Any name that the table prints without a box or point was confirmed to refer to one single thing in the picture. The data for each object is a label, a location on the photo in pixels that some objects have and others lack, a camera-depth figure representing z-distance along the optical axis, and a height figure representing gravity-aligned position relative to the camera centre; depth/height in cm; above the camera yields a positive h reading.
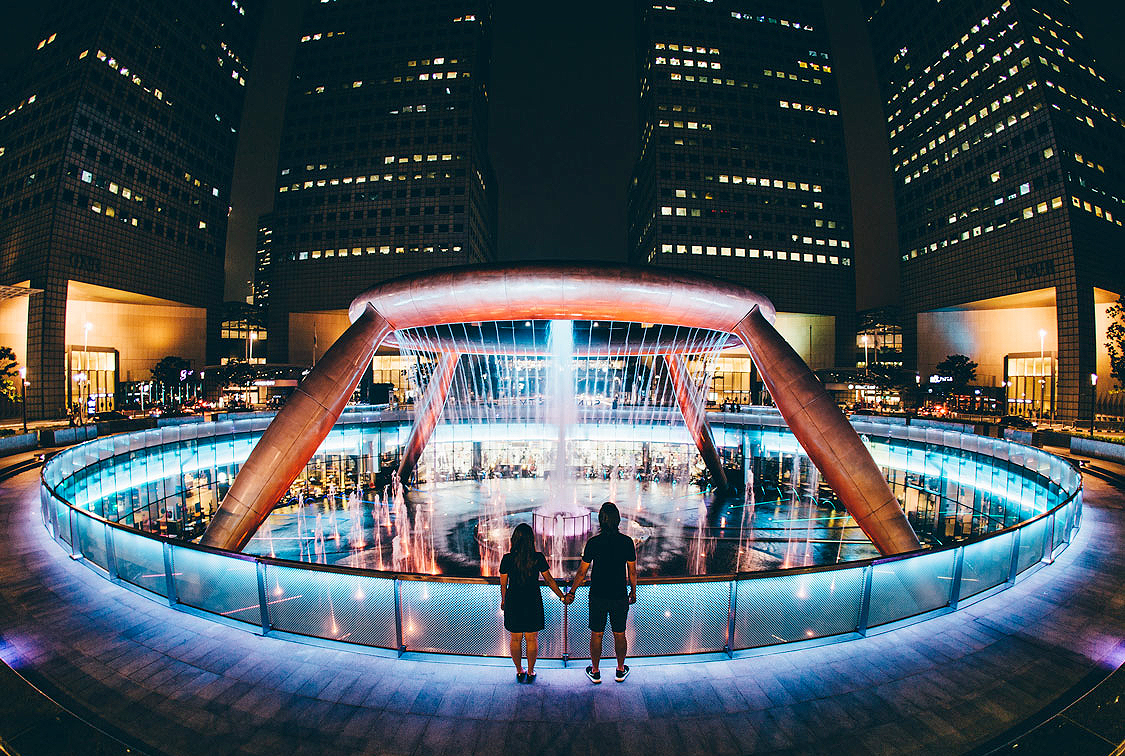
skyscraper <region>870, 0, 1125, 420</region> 4916 +1936
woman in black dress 468 -204
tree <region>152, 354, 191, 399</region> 5975 +54
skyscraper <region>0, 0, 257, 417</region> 4740 +2043
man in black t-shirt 480 -203
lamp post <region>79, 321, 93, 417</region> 4993 +39
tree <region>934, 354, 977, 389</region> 5928 -33
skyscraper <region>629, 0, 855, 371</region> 7569 +3002
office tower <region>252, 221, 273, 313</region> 18190 +3488
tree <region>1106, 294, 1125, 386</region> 3928 +111
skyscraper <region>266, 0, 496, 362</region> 7388 +3285
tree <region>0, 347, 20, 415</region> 4178 -20
